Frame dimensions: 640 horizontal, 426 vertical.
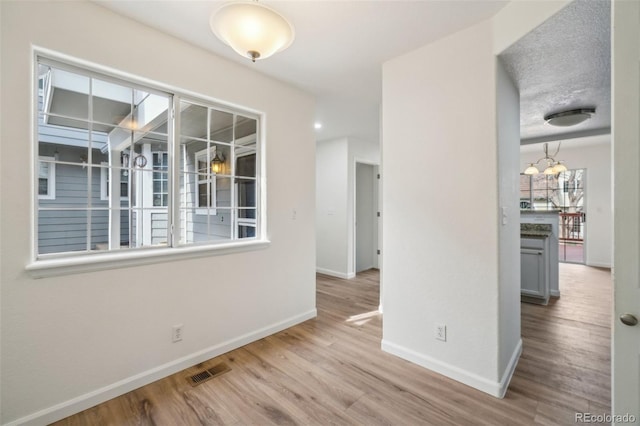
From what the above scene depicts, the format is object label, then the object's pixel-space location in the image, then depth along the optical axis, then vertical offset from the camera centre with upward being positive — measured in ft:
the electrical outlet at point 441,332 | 7.18 -3.11
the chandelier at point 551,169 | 17.93 +2.75
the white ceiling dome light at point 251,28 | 4.66 +3.21
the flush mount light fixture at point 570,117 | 10.34 +3.55
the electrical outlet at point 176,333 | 7.26 -3.15
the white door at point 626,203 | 3.41 +0.10
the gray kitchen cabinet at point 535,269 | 12.10 -2.53
